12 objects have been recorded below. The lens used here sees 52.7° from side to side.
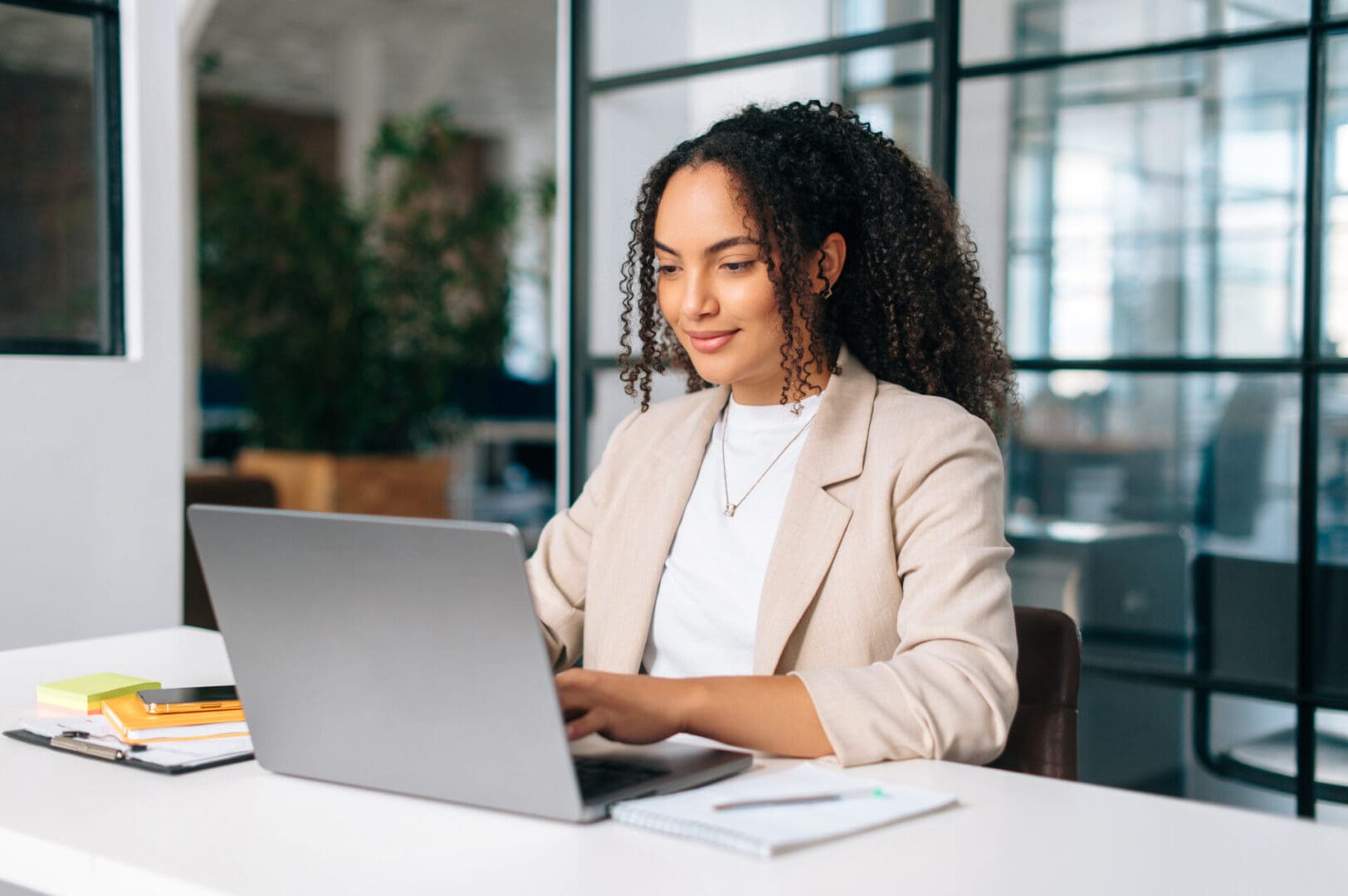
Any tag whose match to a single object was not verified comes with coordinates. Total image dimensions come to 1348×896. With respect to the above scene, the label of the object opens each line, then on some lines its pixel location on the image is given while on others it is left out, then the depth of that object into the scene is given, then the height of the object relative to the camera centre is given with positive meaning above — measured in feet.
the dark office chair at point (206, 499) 12.37 -1.47
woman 4.46 -0.44
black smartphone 4.36 -1.15
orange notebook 4.30 -1.20
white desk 3.01 -1.19
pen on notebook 3.43 -1.15
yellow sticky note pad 4.69 -1.19
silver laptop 3.26 -0.81
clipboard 3.93 -1.22
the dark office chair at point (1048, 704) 4.93 -1.28
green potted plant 21.47 +0.66
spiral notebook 3.19 -1.15
